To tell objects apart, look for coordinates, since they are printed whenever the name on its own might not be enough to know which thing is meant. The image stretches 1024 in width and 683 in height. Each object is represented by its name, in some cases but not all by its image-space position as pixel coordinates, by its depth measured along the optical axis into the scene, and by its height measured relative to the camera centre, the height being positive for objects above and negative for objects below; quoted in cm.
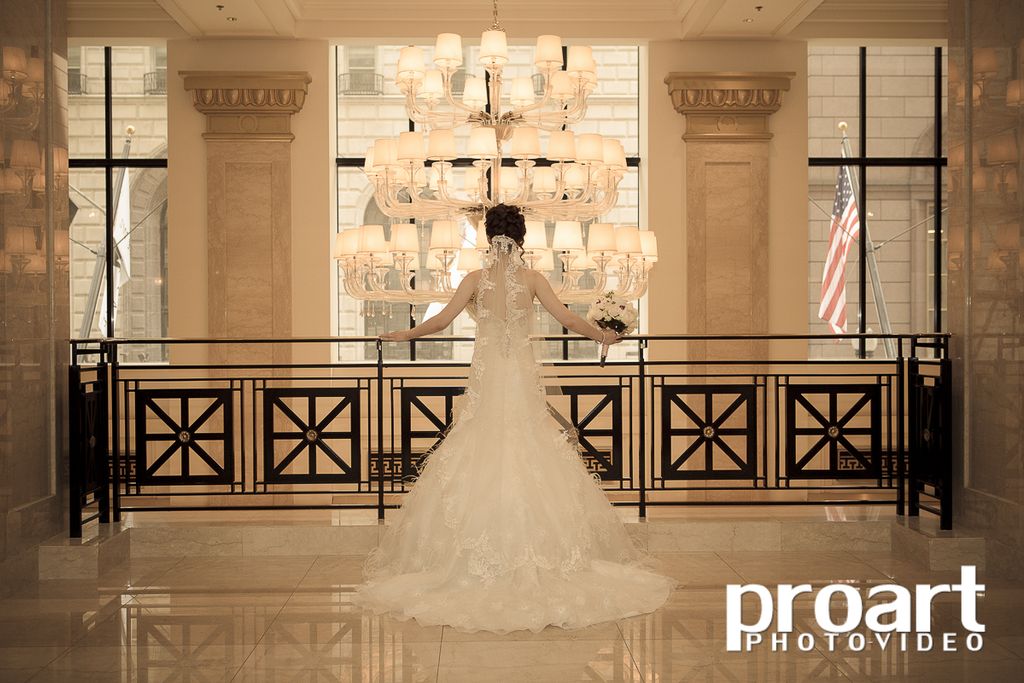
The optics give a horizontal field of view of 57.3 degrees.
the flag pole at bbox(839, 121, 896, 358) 1243 +44
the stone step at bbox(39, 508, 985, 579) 618 -144
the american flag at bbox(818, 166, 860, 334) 1152 +84
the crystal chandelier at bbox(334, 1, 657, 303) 663 +104
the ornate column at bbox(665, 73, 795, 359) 973 +110
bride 461 -103
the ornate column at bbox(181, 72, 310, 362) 957 +122
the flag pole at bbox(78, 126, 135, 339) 1190 +45
